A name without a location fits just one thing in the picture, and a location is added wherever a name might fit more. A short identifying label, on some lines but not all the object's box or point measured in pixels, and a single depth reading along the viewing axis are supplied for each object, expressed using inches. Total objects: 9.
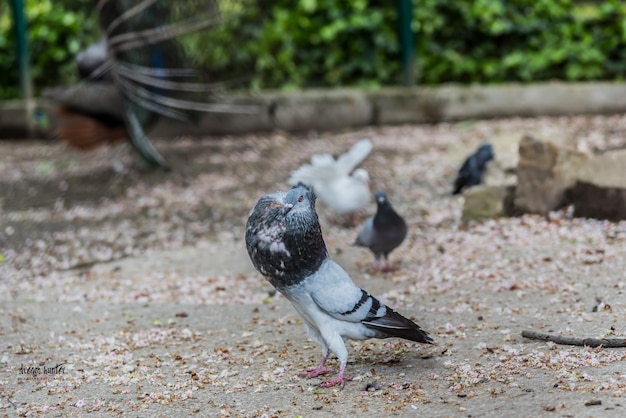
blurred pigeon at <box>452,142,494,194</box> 250.5
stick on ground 134.6
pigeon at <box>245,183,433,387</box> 131.1
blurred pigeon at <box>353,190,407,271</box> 188.9
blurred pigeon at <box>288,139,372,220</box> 220.1
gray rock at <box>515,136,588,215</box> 222.1
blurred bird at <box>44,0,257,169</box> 293.6
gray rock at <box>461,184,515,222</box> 229.8
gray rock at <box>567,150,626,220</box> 211.6
